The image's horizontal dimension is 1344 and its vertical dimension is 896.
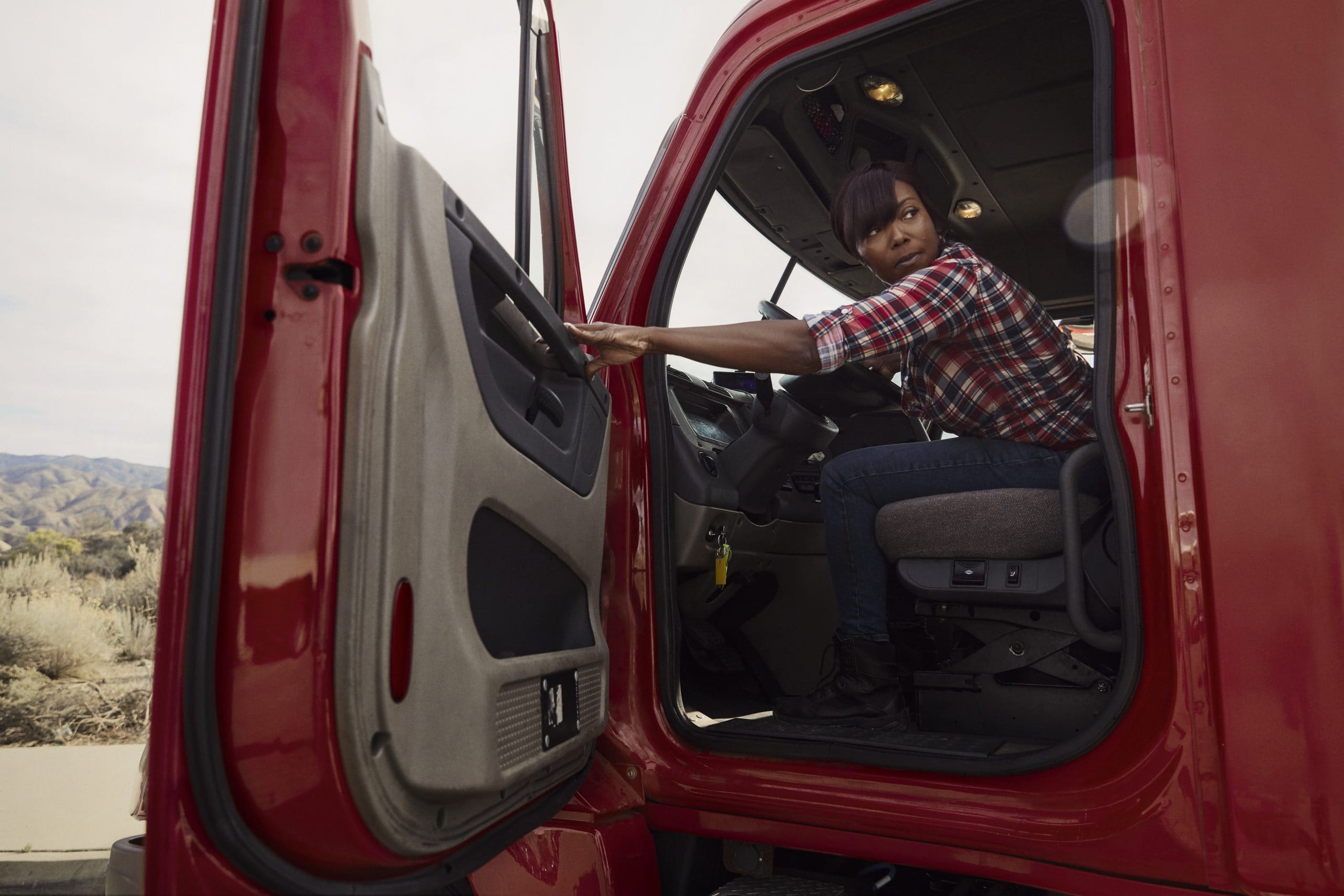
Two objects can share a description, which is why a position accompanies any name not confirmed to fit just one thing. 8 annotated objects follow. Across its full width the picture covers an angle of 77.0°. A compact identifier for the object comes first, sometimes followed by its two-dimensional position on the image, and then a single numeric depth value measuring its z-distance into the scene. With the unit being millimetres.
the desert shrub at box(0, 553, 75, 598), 6742
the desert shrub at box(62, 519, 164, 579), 7871
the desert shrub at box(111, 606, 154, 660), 6555
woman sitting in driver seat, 1646
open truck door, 976
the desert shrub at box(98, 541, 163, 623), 7125
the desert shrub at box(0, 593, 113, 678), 5918
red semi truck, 994
